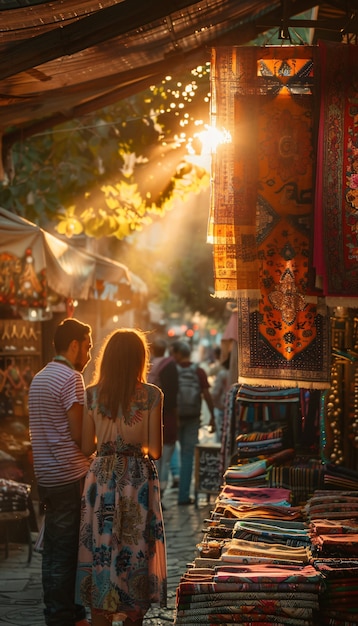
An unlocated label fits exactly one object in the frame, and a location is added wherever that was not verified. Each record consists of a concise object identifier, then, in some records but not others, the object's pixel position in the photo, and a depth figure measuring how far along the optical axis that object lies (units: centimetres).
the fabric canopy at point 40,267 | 1531
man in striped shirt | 1058
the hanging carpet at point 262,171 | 983
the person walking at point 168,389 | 2042
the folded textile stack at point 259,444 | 1327
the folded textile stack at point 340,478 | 1130
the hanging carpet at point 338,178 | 930
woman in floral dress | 934
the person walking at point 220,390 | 2554
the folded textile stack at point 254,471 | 1210
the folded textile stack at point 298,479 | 1195
